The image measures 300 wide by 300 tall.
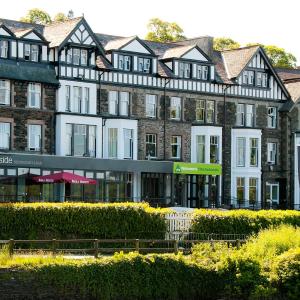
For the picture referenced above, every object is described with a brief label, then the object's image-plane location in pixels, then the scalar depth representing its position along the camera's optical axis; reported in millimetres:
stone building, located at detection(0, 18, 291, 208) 51375
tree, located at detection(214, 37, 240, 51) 87062
